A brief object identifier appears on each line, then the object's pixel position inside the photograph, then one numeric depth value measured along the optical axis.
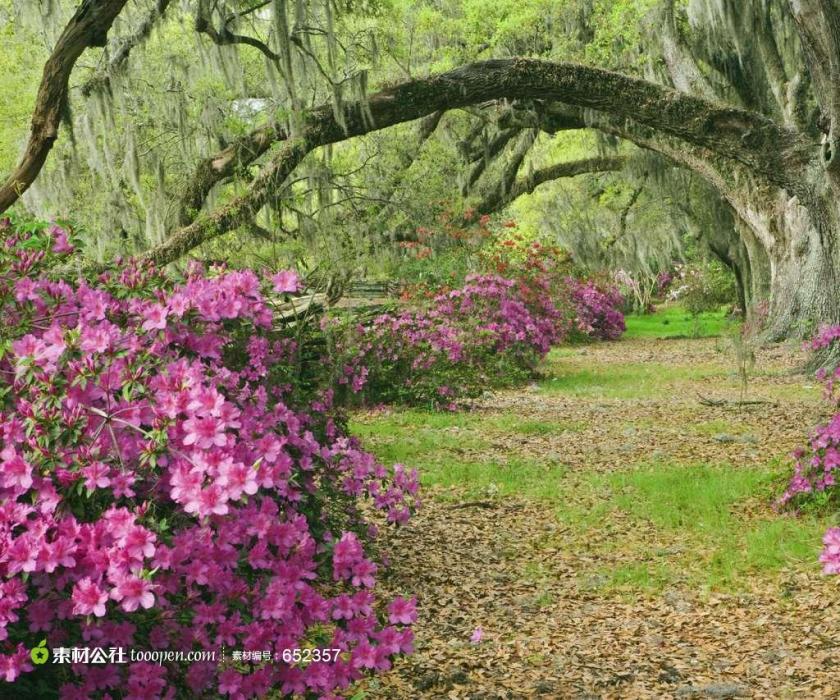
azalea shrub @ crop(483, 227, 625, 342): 15.38
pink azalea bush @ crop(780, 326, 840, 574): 5.71
